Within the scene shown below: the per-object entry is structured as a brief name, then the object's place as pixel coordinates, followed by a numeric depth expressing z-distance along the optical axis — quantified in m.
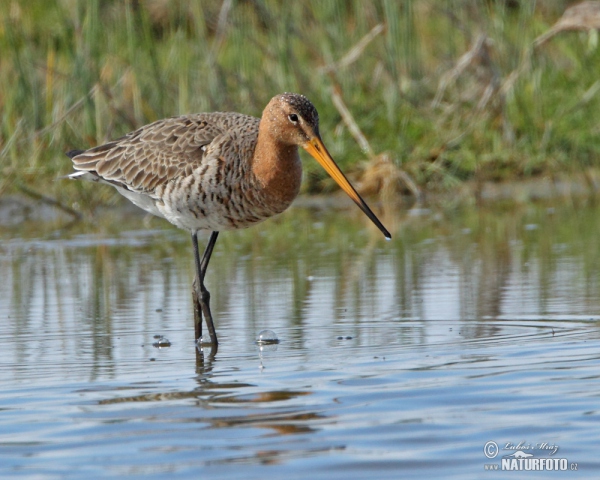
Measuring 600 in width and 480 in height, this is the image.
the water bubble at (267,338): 11.27
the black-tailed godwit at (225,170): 12.51
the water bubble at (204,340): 11.66
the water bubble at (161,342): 11.67
